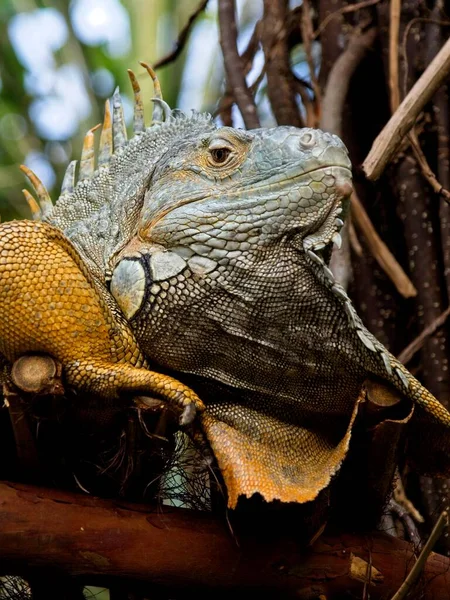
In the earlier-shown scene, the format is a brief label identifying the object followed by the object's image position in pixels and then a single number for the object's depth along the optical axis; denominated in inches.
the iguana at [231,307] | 156.9
